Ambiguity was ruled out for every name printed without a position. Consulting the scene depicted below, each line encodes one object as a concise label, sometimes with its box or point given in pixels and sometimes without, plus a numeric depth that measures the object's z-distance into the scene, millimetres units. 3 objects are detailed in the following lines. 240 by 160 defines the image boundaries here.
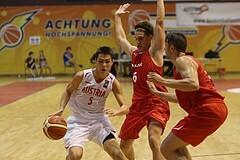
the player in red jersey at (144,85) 8834
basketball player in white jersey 8220
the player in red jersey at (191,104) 7414
